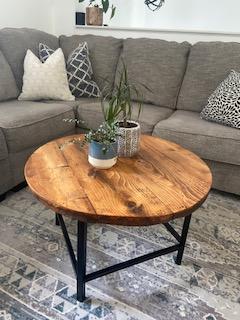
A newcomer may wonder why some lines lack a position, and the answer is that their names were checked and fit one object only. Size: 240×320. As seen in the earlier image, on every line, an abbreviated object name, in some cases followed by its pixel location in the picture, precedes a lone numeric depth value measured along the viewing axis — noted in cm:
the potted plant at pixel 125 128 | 120
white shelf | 239
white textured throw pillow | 218
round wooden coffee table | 91
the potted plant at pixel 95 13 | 278
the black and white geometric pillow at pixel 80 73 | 239
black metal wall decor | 297
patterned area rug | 110
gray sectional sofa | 174
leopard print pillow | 181
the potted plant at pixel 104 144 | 113
